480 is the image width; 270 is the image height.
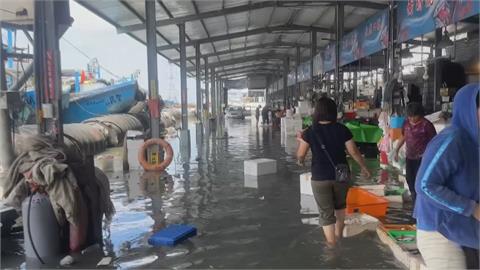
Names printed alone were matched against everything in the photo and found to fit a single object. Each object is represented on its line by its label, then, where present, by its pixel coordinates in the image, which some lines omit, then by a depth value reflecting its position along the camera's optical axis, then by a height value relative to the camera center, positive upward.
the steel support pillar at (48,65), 5.78 +0.67
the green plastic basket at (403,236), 4.78 -1.38
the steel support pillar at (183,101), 16.34 +0.55
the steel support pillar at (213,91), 35.68 +1.90
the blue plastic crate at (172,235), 5.23 -1.43
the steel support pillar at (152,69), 11.97 +1.24
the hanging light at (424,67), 10.46 +1.09
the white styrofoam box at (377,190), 7.04 -1.24
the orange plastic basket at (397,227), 5.22 -1.38
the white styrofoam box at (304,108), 19.20 +0.18
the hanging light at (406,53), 13.45 +1.71
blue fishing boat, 23.11 +0.81
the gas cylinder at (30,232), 4.83 -1.24
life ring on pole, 11.37 -1.05
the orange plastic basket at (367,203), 6.29 -1.28
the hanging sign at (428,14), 6.94 +1.68
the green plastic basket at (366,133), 12.17 -0.60
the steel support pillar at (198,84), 21.27 +1.67
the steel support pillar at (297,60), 27.34 +3.14
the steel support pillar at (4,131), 6.79 -0.21
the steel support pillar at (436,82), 10.05 +0.62
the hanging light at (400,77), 10.03 +0.75
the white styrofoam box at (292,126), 19.39 -0.59
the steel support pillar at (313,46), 21.33 +3.14
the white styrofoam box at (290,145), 15.00 -1.21
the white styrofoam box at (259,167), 10.07 -1.22
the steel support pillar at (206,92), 28.89 +1.52
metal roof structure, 14.21 +3.71
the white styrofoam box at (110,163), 11.63 -1.24
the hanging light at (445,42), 9.70 +1.46
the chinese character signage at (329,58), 17.19 +2.13
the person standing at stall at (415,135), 5.75 -0.32
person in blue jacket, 2.30 -0.39
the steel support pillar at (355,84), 17.80 +1.10
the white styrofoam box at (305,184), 7.79 -1.25
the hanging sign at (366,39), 11.11 +2.04
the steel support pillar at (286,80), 31.30 +2.34
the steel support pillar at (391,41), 10.30 +1.60
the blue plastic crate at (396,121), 9.37 -0.22
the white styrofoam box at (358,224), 5.38 -1.37
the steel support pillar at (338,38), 15.95 +2.63
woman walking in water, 4.70 -0.46
